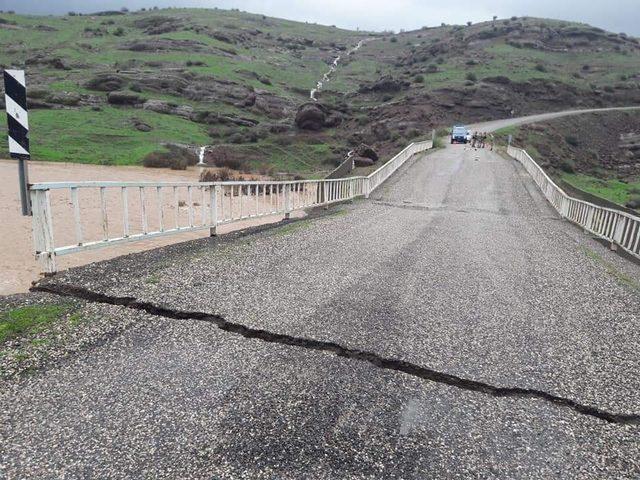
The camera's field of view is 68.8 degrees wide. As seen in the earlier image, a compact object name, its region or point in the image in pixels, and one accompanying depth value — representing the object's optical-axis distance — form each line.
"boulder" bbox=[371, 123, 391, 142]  49.26
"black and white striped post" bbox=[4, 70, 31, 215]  5.25
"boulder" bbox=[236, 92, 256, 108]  52.21
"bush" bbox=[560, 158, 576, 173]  41.59
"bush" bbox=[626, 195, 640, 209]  30.33
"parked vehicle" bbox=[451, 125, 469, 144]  42.22
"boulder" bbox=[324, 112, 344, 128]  52.35
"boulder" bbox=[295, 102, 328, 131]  50.47
